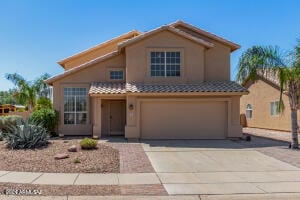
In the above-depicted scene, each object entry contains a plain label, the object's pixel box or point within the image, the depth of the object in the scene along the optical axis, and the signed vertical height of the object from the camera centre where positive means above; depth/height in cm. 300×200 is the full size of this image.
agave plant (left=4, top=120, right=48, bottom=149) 1031 -148
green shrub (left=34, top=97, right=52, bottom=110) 1741 +20
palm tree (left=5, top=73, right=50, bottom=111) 2966 +218
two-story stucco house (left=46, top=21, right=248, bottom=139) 1349 +91
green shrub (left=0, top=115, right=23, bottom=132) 1428 -103
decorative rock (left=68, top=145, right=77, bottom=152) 968 -185
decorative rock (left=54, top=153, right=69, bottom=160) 855 -192
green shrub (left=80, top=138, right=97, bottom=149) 1009 -171
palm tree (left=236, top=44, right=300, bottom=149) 1072 +189
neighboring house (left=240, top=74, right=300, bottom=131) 1809 +1
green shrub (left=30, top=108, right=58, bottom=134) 1401 -75
